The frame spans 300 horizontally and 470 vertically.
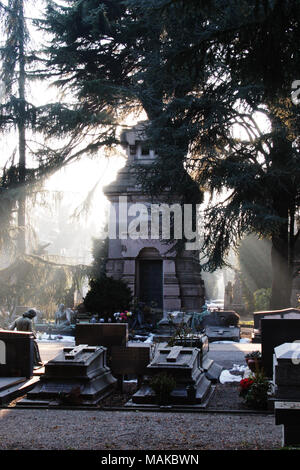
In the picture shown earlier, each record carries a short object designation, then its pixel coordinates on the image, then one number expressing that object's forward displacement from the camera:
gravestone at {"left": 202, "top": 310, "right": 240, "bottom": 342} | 20.40
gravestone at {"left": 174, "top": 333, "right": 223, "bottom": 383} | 11.12
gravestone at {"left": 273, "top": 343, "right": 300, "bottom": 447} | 8.39
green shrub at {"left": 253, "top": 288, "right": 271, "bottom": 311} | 32.65
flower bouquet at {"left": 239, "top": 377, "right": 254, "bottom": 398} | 8.92
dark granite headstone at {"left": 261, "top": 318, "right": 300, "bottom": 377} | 10.54
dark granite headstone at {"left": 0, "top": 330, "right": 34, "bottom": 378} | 10.41
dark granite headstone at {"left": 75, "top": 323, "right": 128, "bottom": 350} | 11.00
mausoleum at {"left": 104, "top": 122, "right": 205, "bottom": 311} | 23.58
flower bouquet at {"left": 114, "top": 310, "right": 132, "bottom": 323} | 19.09
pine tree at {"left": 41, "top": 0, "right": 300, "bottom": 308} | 19.14
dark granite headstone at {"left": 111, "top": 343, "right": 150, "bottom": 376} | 10.16
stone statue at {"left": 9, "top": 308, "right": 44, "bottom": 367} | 12.45
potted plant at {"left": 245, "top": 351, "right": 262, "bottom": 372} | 10.52
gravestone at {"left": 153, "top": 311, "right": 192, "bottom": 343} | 19.55
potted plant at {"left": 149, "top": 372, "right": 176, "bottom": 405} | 8.70
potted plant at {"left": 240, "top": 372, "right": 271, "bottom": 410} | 8.48
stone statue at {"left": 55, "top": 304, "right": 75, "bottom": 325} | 22.53
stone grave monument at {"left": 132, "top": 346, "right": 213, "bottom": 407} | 8.82
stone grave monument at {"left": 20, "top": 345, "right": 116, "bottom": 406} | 8.81
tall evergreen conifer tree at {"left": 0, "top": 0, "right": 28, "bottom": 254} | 22.91
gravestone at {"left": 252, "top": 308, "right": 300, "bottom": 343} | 15.91
